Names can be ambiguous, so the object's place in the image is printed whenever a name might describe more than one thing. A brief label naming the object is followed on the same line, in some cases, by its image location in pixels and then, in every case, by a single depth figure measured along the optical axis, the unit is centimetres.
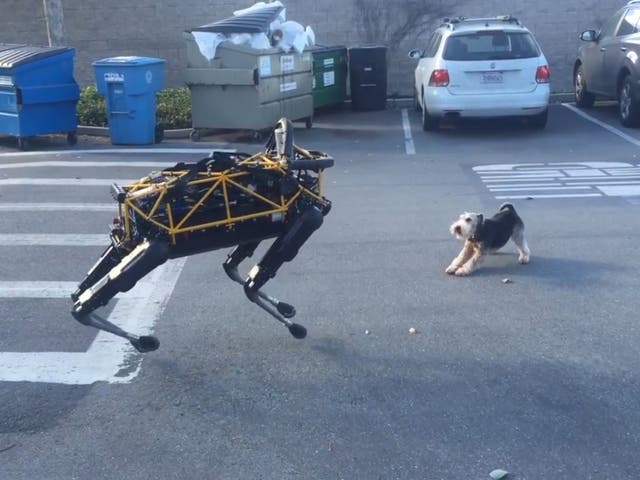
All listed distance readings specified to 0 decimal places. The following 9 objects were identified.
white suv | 1384
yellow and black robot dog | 497
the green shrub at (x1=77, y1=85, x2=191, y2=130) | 1552
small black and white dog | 715
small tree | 1964
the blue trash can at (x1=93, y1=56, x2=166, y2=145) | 1396
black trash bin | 1830
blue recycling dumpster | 1355
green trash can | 1734
